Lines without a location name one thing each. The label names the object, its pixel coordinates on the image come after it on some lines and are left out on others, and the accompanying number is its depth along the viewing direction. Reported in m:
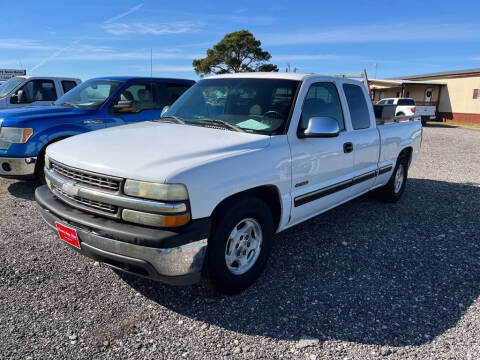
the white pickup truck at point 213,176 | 2.50
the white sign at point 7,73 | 18.66
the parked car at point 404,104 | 22.45
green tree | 36.59
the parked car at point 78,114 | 5.39
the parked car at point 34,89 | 8.91
